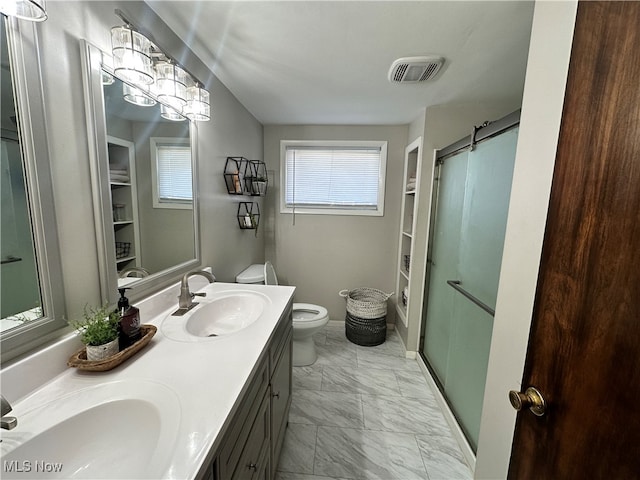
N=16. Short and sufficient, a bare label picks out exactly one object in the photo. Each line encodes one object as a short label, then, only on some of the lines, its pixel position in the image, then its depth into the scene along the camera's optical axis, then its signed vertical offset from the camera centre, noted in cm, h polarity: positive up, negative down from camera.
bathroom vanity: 54 -51
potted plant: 76 -41
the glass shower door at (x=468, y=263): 130 -32
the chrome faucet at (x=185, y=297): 120 -45
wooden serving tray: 74 -47
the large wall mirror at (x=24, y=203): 63 -1
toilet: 206 -97
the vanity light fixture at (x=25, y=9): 59 +45
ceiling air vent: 141 +84
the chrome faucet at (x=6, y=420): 47 -43
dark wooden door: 44 -11
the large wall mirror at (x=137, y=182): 87 +9
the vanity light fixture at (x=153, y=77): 89 +52
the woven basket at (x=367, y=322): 253 -113
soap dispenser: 85 -41
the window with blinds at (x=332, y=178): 272 +33
